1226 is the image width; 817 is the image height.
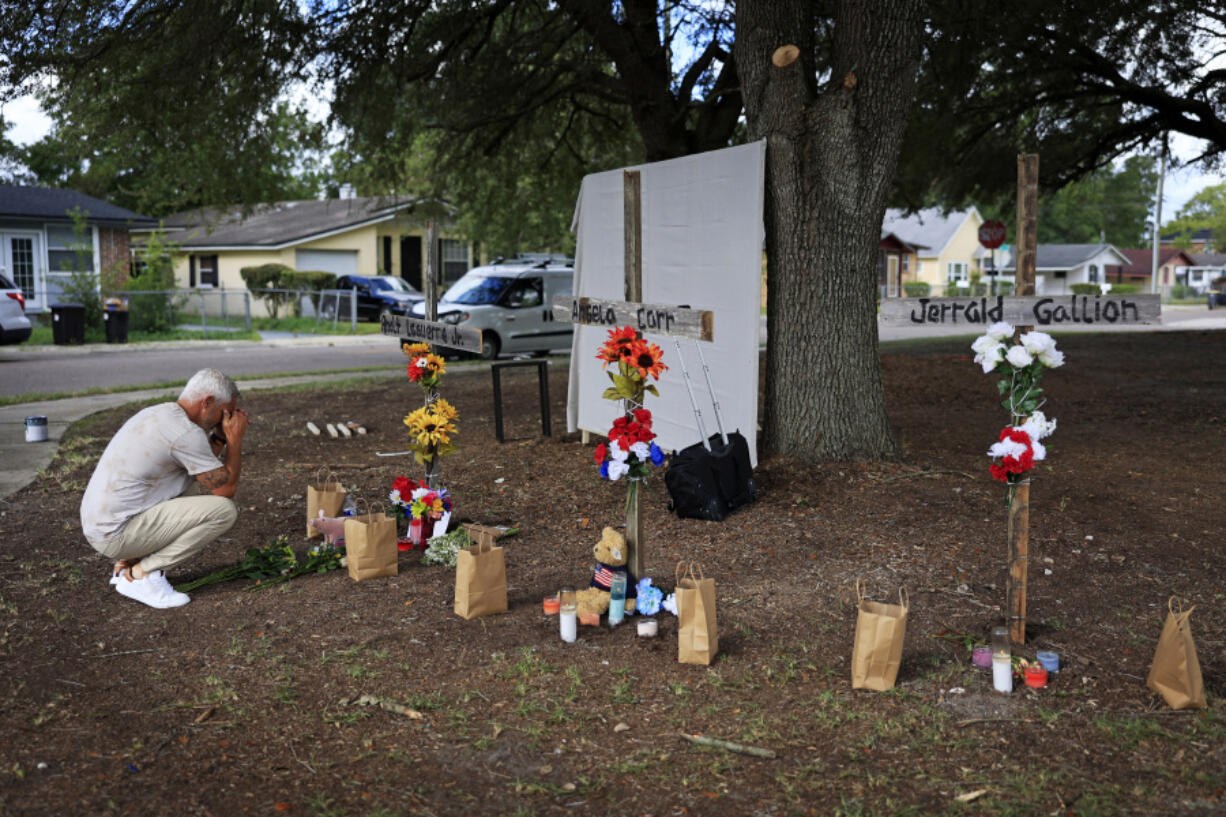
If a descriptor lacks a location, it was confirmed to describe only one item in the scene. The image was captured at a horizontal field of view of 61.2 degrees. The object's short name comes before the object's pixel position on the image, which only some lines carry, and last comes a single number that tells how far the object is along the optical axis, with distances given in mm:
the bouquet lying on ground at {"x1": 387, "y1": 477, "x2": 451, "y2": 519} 6188
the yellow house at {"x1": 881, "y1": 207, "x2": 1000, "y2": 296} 61281
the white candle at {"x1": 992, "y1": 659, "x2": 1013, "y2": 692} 4066
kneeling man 5211
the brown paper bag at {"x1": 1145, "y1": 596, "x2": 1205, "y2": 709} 3826
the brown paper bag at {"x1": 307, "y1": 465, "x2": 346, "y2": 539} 6453
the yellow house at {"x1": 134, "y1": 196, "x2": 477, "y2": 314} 34562
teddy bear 4980
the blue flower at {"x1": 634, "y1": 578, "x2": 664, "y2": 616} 4984
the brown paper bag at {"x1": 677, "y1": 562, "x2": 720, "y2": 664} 4348
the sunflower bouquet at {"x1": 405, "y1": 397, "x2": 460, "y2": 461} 6512
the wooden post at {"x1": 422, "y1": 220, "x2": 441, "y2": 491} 7984
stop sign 24248
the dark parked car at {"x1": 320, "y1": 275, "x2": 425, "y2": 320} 29484
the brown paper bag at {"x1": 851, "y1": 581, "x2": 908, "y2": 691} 4074
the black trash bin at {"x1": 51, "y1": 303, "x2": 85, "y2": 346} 21125
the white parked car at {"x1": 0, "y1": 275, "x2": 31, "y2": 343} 19000
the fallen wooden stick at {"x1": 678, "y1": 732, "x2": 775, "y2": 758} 3617
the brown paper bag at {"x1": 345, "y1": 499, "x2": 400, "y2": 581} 5625
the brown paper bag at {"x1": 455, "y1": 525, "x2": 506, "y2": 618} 4977
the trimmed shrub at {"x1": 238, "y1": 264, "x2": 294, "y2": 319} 32594
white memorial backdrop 6762
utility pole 48000
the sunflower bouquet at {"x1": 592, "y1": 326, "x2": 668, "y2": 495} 5016
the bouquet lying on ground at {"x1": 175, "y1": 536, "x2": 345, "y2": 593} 5672
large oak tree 6953
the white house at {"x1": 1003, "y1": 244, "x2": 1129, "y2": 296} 67250
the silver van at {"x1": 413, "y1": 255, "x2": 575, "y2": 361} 18484
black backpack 6328
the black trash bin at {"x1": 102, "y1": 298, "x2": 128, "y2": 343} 21844
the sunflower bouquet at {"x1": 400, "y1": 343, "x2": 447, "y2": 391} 6719
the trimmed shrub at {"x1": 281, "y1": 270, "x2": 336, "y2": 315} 32156
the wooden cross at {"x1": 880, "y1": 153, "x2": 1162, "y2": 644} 4488
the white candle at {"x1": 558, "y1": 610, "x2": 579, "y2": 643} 4699
